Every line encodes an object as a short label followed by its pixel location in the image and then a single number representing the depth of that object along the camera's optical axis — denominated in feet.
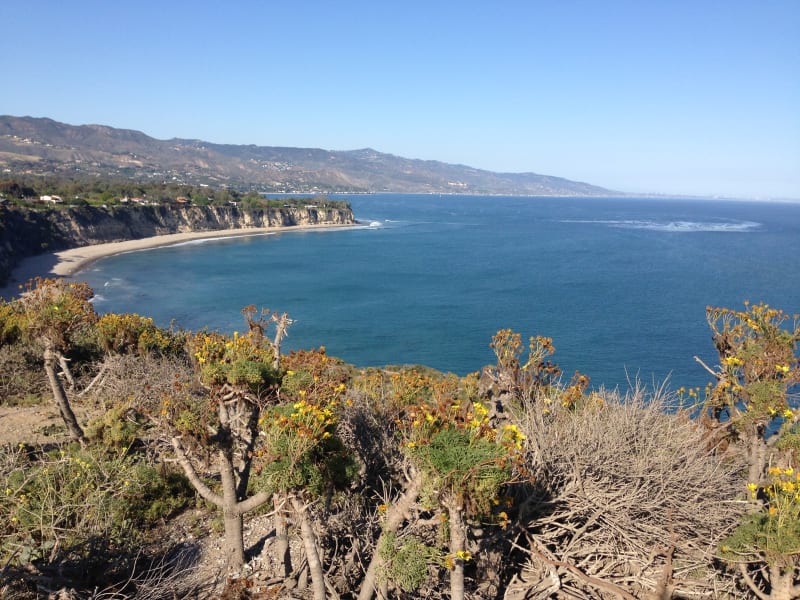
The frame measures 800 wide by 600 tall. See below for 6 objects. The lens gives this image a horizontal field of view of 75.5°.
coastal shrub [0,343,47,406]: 47.19
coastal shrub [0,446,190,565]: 18.93
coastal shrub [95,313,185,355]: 53.88
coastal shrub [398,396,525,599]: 14.90
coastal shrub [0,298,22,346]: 53.06
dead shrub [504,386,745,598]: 18.85
